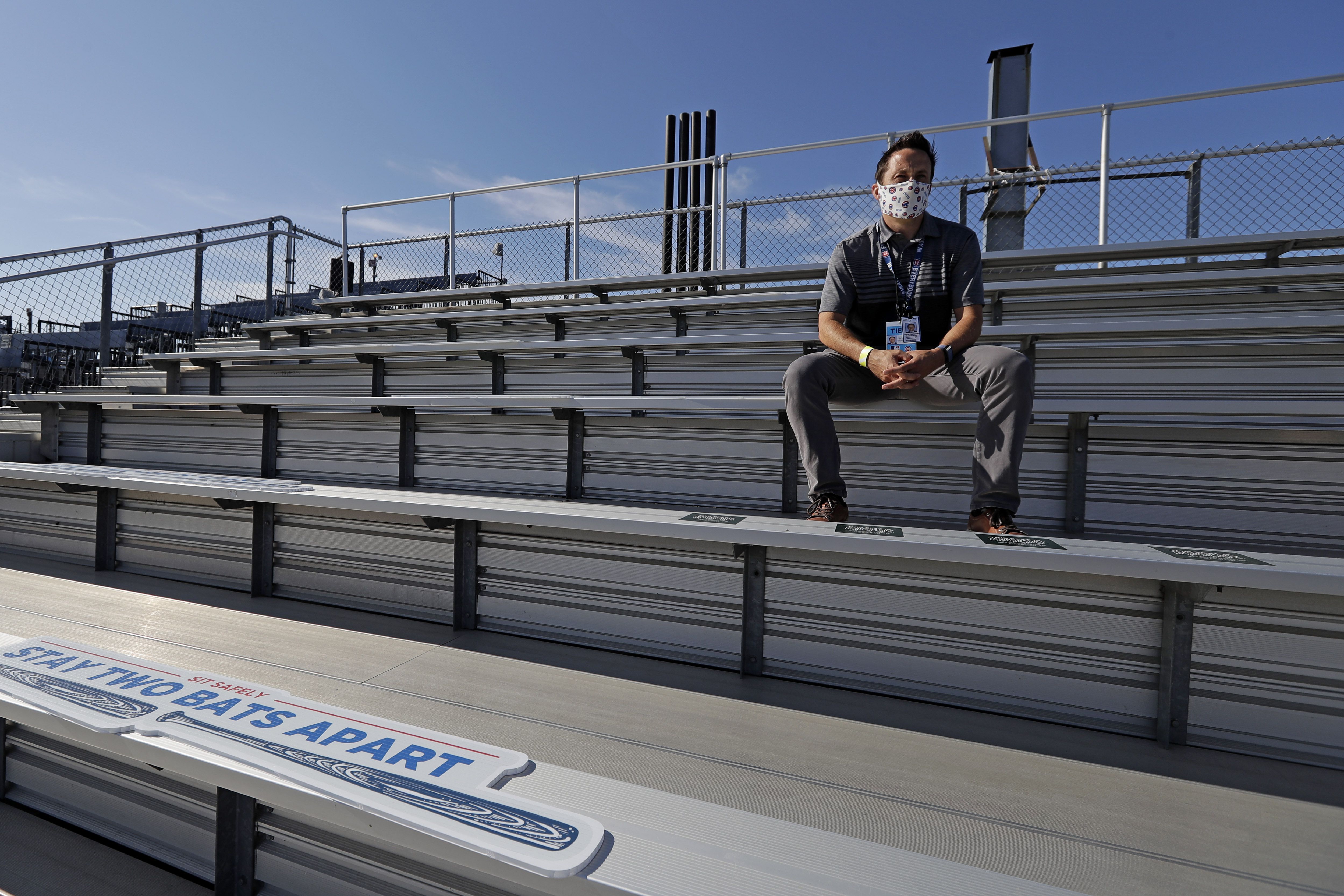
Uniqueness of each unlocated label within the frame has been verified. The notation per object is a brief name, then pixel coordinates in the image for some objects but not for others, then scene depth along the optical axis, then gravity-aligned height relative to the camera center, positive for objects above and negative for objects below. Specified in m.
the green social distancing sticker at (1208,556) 0.94 -0.15
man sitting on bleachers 1.22 +0.22
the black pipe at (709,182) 6.71 +3.78
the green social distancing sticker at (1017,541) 1.03 -0.16
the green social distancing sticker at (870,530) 1.13 -0.16
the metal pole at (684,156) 11.93 +5.64
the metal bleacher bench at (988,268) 2.35 +0.84
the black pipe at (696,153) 11.66 +5.72
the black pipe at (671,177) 11.23 +4.96
